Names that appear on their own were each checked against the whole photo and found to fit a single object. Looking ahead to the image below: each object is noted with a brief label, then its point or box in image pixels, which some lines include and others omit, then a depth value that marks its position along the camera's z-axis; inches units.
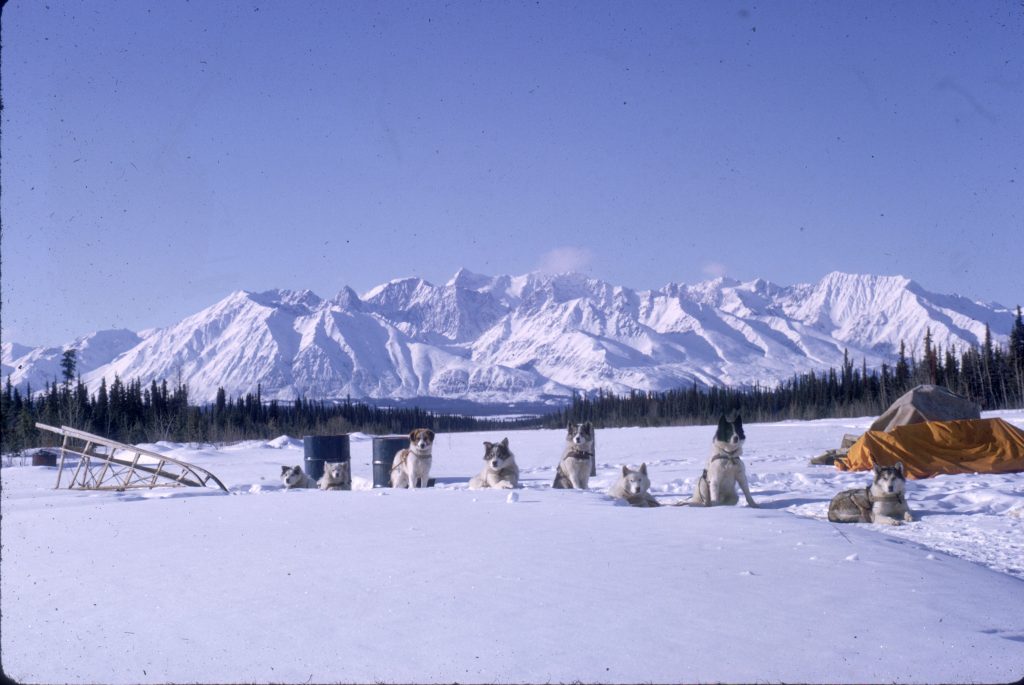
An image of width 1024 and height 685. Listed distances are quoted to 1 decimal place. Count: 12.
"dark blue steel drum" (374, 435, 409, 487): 747.4
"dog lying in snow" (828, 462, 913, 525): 406.6
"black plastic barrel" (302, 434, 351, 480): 765.3
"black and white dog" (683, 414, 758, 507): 447.2
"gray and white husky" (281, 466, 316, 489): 639.1
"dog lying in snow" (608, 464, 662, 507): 446.0
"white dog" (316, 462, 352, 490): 648.4
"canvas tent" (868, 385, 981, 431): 819.4
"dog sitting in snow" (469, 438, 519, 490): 545.3
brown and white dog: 593.0
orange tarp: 671.1
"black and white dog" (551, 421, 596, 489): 556.1
